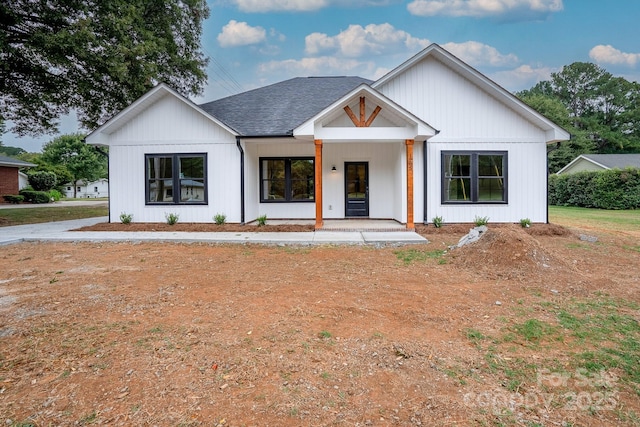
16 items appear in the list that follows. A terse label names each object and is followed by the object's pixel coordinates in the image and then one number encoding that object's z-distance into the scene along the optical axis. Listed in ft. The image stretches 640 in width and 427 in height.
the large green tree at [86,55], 38.45
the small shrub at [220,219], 35.96
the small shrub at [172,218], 36.19
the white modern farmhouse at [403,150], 35.19
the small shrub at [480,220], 34.30
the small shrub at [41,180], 108.47
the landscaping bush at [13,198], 83.86
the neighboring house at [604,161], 88.31
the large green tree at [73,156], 161.89
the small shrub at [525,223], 34.40
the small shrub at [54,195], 101.93
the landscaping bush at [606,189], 64.75
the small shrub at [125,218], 36.63
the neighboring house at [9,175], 84.54
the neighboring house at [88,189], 180.76
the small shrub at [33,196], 88.38
